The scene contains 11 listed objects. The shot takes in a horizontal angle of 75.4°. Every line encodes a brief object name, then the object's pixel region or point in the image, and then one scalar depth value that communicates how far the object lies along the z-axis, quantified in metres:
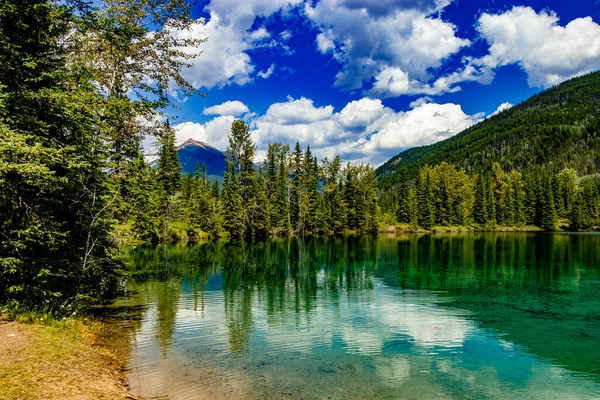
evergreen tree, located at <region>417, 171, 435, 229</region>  106.56
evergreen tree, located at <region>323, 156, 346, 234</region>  95.00
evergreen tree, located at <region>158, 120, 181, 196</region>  65.84
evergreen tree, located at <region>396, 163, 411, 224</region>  107.62
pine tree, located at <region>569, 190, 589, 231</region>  107.69
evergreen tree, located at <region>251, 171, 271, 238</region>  76.31
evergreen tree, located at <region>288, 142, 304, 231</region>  91.50
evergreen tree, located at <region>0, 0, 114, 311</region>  11.30
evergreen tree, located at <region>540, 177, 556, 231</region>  111.06
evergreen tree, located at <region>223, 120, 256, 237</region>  74.50
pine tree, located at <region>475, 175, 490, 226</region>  111.44
